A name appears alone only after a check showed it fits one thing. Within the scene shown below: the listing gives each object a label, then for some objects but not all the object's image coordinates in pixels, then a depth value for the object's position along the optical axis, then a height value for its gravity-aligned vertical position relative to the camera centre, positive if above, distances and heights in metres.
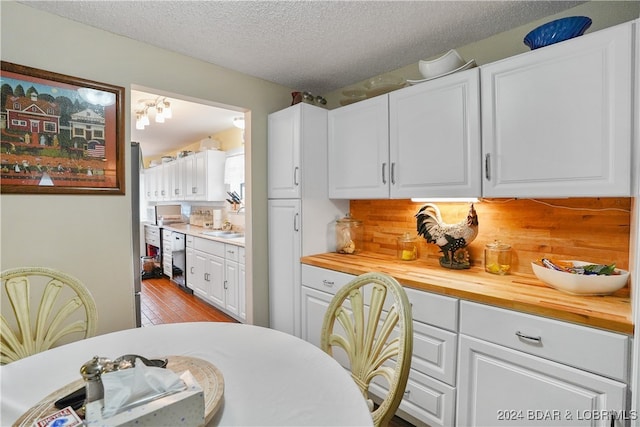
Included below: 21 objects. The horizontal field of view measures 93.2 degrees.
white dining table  0.76 -0.51
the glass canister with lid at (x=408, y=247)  2.29 -0.31
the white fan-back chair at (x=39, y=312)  1.18 -0.43
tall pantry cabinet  2.42 +0.03
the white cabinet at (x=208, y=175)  4.50 +0.50
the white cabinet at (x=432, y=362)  1.56 -0.84
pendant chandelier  3.19 +1.11
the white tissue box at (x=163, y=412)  0.58 -0.40
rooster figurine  1.92 -0.18
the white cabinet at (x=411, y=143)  1.74 +0.43
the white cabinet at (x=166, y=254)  4.96 -0.76
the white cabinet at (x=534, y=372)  1.15 -0.72
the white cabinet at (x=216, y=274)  3.27 -0.80
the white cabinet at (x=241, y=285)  3.14 -0.81
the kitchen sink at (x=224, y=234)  3.90 -0.35
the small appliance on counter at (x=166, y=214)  5.77 -0.11
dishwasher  4.49 -0.77
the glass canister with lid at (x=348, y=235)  2.62 -0.25
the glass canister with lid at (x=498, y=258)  1.83 -0.32
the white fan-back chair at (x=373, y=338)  0.93 -0.48
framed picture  1.60 +0.43
